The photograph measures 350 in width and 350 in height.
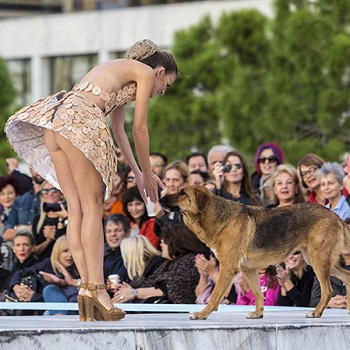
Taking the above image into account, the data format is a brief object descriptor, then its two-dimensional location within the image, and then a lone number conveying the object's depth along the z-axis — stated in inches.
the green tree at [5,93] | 1222.6
